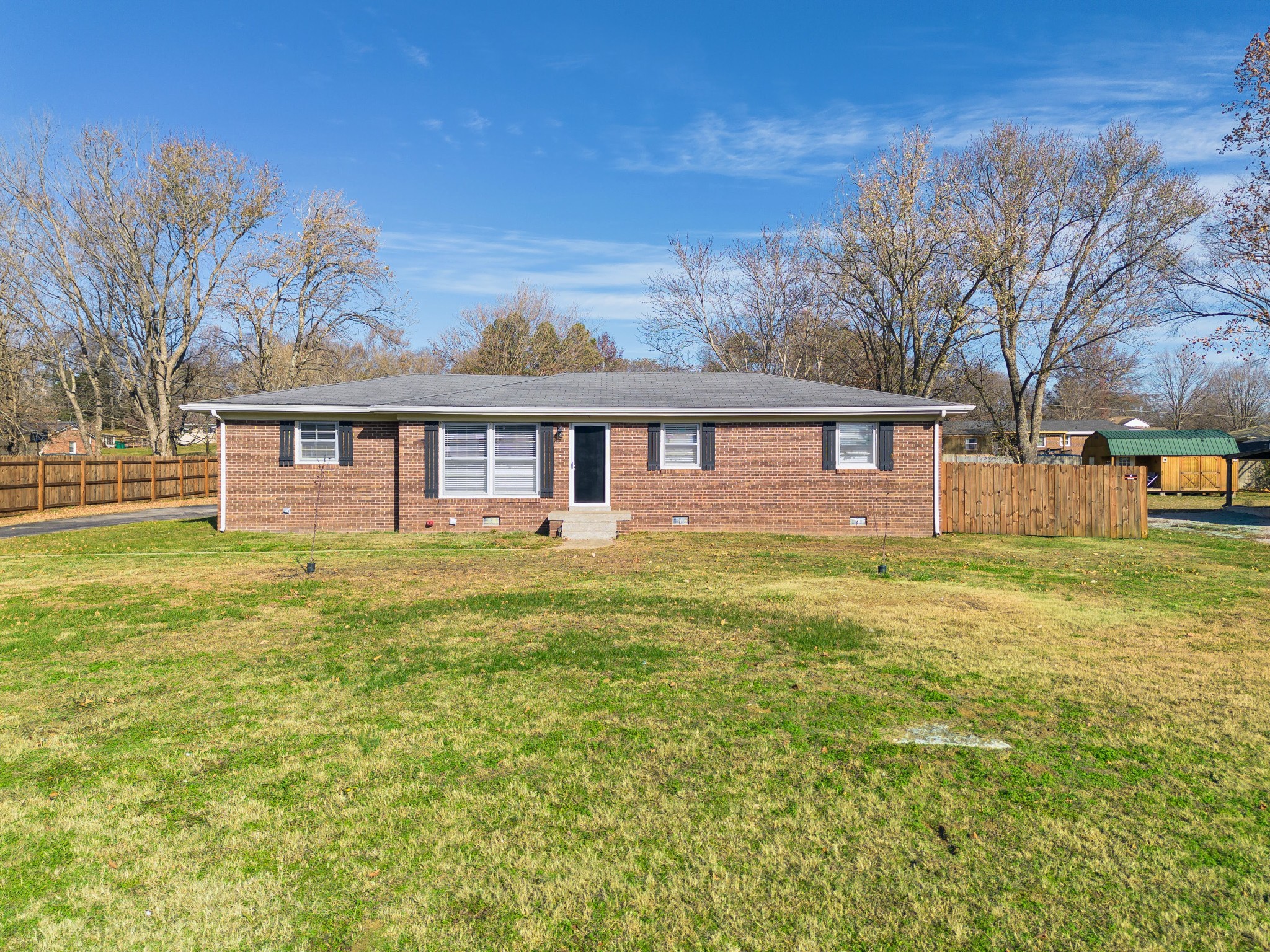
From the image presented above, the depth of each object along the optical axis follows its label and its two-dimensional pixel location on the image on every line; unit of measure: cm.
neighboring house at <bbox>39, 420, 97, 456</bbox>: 4775
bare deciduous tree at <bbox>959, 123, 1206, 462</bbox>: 2820
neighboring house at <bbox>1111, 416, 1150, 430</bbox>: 6319
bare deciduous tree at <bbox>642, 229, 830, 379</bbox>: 3659
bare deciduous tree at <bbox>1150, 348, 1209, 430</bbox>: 6469
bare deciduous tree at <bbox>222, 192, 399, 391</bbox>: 3259
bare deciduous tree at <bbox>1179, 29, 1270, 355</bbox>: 1997
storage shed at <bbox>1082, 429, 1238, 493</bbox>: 3288
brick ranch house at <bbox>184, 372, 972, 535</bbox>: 1634
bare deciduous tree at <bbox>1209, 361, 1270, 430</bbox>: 6216
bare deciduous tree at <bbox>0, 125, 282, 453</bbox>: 2923
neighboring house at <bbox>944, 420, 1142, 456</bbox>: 5506
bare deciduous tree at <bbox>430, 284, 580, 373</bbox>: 4122
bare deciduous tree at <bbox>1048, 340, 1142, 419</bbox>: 3411
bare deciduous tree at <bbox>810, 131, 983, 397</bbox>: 2773
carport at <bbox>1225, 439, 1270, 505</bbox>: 2650
